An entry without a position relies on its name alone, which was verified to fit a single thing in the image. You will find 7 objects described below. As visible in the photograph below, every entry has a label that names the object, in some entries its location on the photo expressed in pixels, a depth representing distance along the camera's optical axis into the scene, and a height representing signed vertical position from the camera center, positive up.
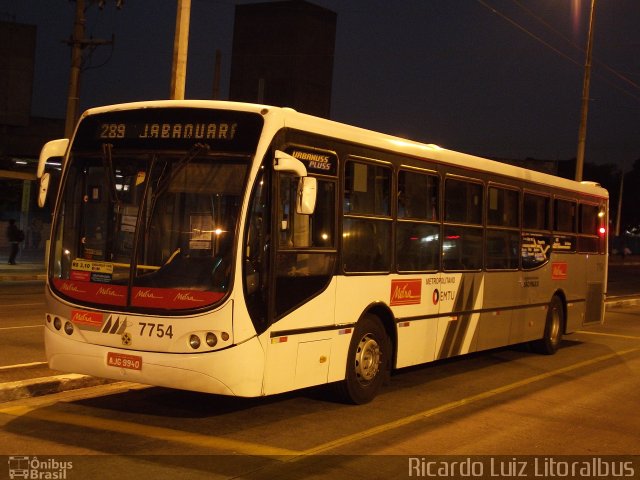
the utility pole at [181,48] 14.52 +3.37
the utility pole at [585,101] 27.81 +5.81
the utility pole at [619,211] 74.75 +5.84
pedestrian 29.28 +0.02
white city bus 7.67 +0.02
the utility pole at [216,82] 30.55 +6.00
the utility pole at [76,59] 26.45 +5.70
